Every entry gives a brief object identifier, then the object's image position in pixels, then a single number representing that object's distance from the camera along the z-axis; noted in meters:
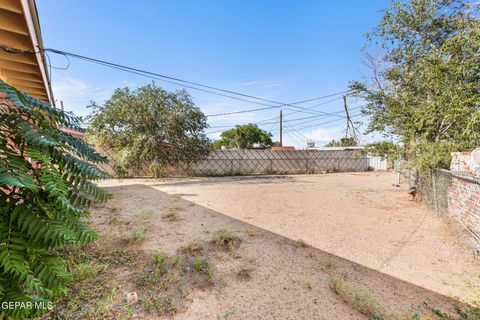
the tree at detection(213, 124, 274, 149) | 24.81
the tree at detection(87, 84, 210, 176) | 8.91
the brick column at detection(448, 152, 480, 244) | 3.19
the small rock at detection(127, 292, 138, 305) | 1.93
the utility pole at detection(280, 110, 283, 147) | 16.69
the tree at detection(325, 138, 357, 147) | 34.37
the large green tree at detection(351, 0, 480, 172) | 4.48
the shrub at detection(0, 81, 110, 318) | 0.81
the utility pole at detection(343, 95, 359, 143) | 11.86
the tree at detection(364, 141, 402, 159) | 5.98
